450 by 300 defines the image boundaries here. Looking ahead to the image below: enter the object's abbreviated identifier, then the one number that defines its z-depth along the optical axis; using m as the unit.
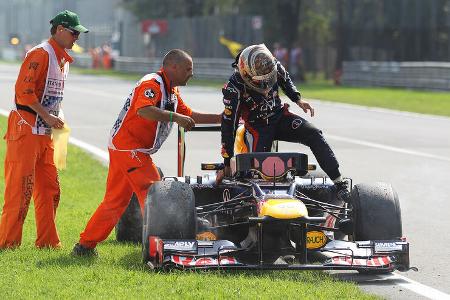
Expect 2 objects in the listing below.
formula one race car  17.22
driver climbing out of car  18.94
